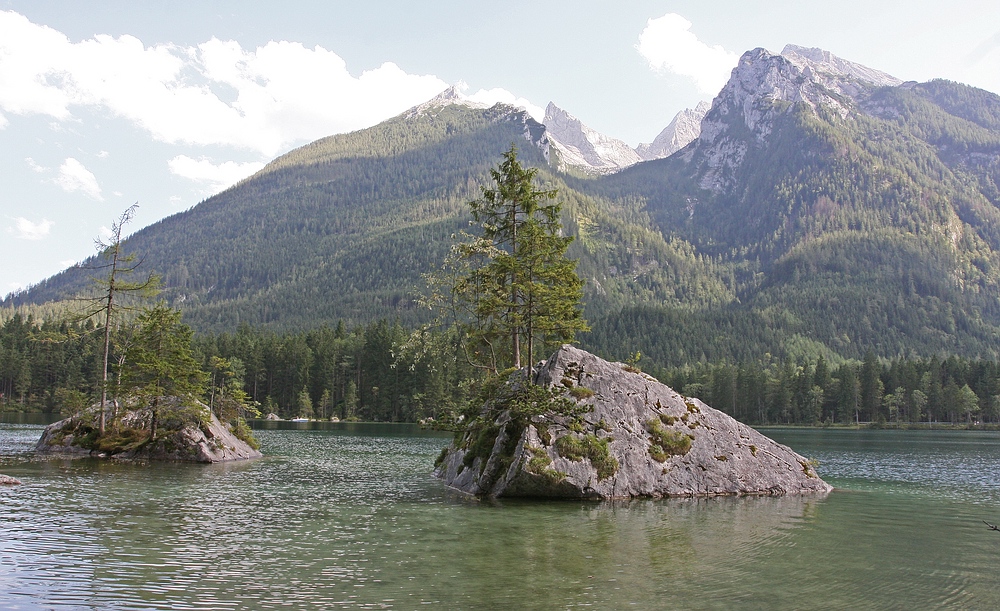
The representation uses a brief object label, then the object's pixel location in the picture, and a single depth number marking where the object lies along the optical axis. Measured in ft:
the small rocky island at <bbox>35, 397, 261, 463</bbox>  156.97
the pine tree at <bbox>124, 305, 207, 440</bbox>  154.81
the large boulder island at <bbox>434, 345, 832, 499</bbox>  103.50
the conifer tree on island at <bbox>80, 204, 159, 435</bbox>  152.35
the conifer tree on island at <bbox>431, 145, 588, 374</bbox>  117.91
